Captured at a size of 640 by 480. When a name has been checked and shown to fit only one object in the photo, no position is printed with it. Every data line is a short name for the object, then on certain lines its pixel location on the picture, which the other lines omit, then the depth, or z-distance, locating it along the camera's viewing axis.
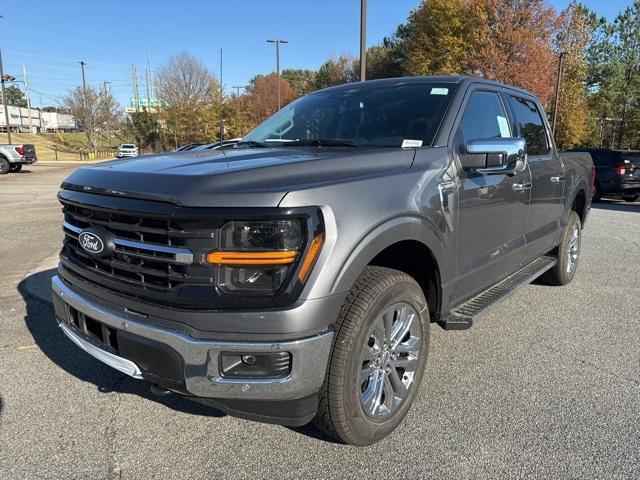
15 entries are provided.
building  91.25
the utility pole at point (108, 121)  59.75
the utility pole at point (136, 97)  61.06
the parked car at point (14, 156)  23.47
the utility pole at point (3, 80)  34.88
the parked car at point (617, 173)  14.65
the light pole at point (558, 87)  30.09
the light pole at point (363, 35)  12.48
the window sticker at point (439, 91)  3.43
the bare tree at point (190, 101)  50.25
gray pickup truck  2.08
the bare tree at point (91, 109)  56.62
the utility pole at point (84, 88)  53.94
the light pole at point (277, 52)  35.53
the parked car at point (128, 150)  44.76
